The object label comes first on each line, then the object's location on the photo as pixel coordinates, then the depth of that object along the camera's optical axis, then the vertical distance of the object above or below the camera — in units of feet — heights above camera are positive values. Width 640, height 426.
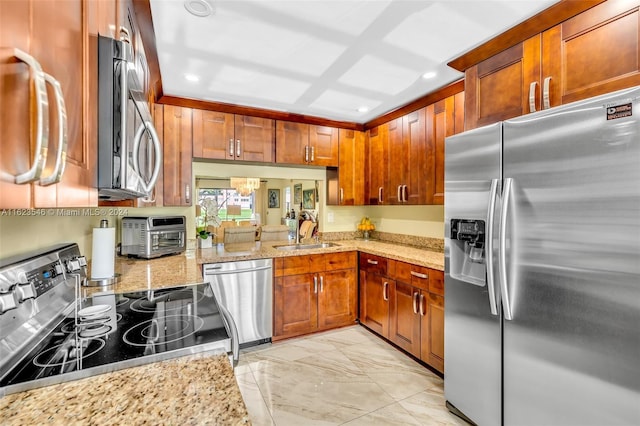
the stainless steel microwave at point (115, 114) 2.41 +0.80
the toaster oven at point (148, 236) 8.13 -0.67
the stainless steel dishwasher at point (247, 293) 8.92 -2.48
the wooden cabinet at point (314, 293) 9.86 -2.77
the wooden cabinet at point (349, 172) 11.86 +1.59
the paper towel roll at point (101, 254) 5.64 -0.80
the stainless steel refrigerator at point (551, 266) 3.84 -0.80
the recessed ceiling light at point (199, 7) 4.84 +3.37
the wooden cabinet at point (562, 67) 4.39 +2.52
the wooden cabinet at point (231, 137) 9.58 +2.49
